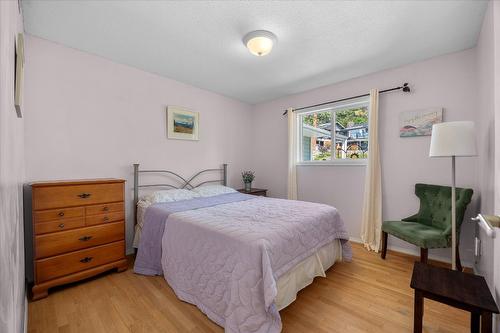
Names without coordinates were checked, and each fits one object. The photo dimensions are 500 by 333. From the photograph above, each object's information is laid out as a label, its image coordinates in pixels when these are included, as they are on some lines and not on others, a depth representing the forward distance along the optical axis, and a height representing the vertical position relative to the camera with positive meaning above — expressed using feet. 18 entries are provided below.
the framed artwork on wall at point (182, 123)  11.05 +2.16
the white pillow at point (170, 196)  9.04 -1.39
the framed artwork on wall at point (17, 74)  3.88 +1.64
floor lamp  5.83 +0.66
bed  4.83 -2.45
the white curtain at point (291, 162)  13.12 +0.11
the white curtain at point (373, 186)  10.04 -1.04
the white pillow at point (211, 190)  10.73 -1.37
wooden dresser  6.38 -2.17
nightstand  13.52 -1.74
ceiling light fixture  7.09 +4.09
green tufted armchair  7.37 -2.31
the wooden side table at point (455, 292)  3.77 -2.47
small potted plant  14.14 -0.99
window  11.26 +1.72
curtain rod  9.40 +3.37
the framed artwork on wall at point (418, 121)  8.91 +1.82
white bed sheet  5.69 -3.27
